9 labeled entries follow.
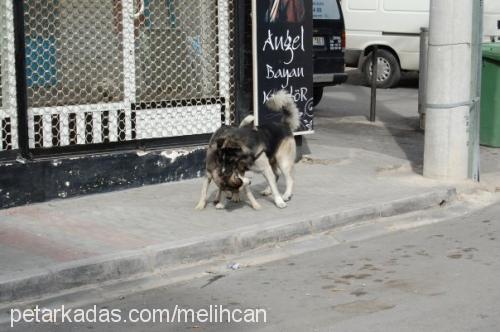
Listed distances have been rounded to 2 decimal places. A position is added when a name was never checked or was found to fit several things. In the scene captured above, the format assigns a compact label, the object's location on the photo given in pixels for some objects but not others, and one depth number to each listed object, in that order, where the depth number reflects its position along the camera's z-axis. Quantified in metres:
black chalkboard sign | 16.83
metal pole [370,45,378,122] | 23.34
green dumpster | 20.19
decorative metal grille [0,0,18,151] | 14.05
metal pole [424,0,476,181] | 15.99
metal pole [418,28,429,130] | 22.48
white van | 29.87
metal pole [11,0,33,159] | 14.10
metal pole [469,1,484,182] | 16.50
